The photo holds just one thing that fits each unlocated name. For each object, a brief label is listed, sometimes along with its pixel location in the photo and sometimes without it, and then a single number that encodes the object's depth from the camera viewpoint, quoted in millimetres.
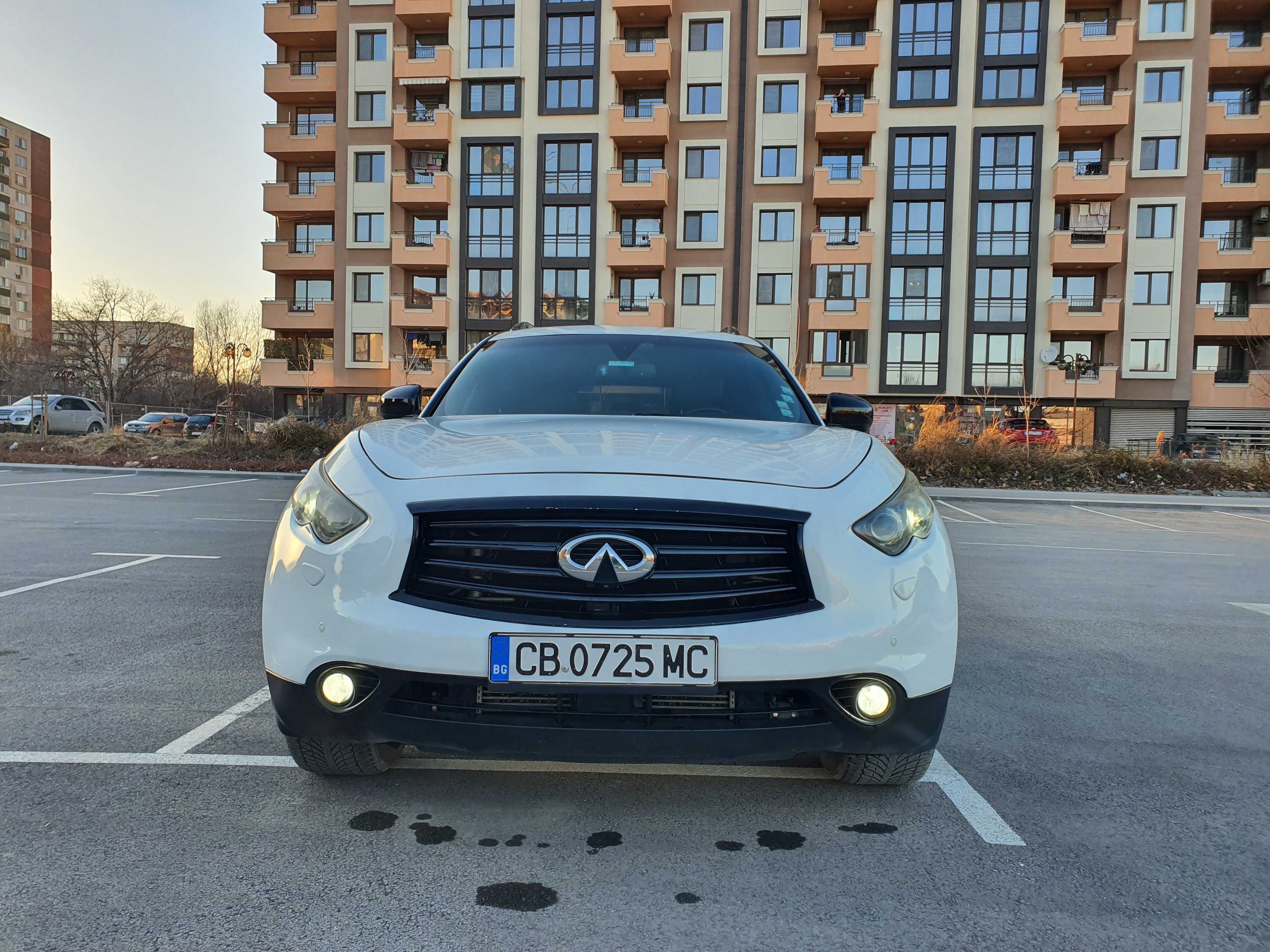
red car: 22875
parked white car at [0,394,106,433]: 29516
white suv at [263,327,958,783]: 2186
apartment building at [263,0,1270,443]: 38219
